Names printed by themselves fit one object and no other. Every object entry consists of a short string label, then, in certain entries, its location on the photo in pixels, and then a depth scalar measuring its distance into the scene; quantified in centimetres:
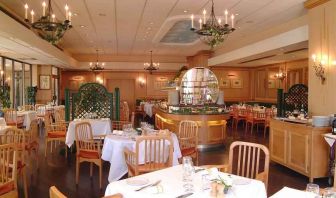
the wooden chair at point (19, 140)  425
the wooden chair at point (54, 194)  156
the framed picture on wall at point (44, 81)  1466
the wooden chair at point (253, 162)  283
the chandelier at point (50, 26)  454
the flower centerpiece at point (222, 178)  211
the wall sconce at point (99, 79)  1786
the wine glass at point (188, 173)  243
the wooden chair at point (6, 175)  326
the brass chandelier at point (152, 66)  1466
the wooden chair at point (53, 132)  697
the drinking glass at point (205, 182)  239
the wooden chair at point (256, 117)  1067
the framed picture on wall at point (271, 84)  1449
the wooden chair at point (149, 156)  379
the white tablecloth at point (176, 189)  225
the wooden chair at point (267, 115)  1029
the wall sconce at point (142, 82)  1819
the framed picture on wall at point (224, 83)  1595
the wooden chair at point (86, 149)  489
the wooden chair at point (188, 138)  535
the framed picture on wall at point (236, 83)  1617
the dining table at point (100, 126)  704
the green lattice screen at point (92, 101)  765
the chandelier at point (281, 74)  1334
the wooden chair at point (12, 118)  836
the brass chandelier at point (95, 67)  1465
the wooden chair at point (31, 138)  532
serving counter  817
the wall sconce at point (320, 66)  586
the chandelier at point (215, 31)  513
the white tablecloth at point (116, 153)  468
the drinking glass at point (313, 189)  213
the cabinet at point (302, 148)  506
